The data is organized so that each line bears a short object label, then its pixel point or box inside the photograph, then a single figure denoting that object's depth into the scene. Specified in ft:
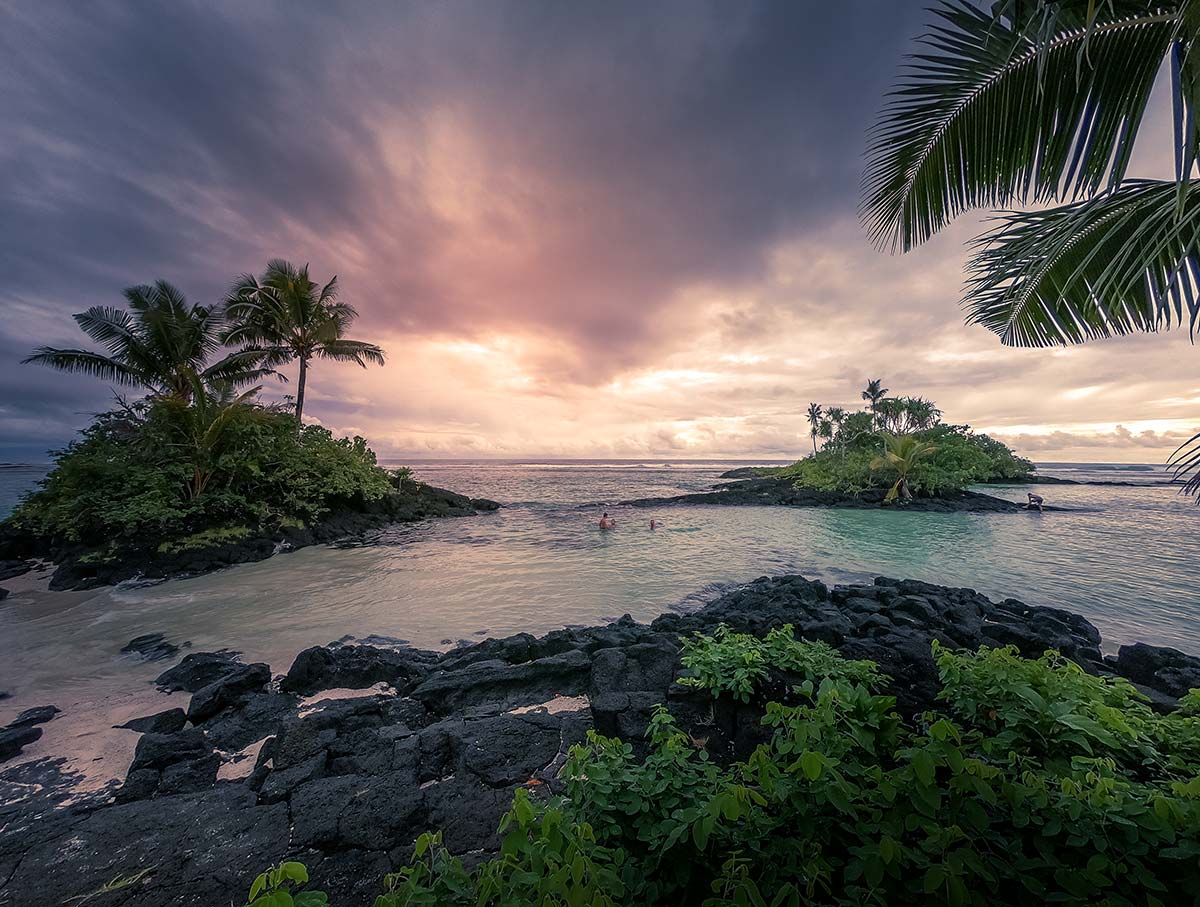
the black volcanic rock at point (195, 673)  17.95
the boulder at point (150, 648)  20.94
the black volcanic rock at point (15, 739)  13.50
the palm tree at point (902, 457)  88.74
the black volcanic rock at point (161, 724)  14.58
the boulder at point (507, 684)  16.02
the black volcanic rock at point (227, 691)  15.34
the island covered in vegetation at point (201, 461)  38.60
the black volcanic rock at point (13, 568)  35.83
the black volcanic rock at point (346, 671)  17.57
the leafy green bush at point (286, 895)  3.41
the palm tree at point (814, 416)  193.30
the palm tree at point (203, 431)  44.19
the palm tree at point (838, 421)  144.90
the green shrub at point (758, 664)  12.00
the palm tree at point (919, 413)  170.30
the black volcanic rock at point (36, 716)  15.08
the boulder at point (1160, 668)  16.19
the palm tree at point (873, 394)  173.58
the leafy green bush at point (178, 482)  38.73
